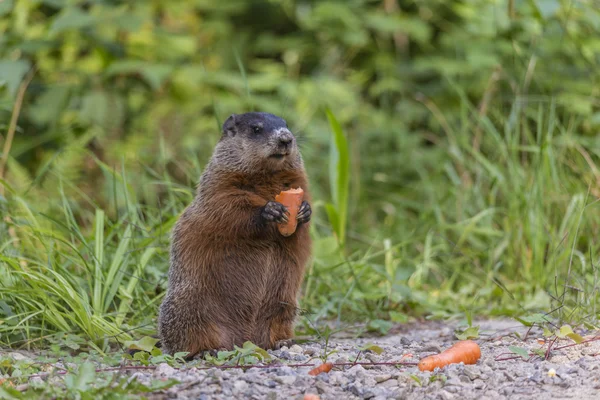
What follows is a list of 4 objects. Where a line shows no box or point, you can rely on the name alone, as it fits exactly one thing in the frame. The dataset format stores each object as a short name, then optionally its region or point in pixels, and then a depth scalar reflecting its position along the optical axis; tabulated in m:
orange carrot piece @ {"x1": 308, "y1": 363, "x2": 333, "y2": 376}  6.45
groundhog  7.56
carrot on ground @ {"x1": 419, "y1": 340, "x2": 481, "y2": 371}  6.59
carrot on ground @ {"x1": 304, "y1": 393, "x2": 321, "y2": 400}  5.73
